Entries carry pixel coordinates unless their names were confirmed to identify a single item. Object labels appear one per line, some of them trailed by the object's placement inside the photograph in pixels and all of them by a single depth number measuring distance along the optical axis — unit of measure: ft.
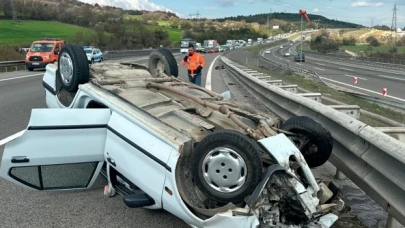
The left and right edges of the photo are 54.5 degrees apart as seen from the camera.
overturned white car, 9.53
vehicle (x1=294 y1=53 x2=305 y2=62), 173.33
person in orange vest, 33.88
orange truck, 72.13
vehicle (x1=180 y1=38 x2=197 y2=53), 175.07
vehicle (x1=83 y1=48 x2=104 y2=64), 91.38
